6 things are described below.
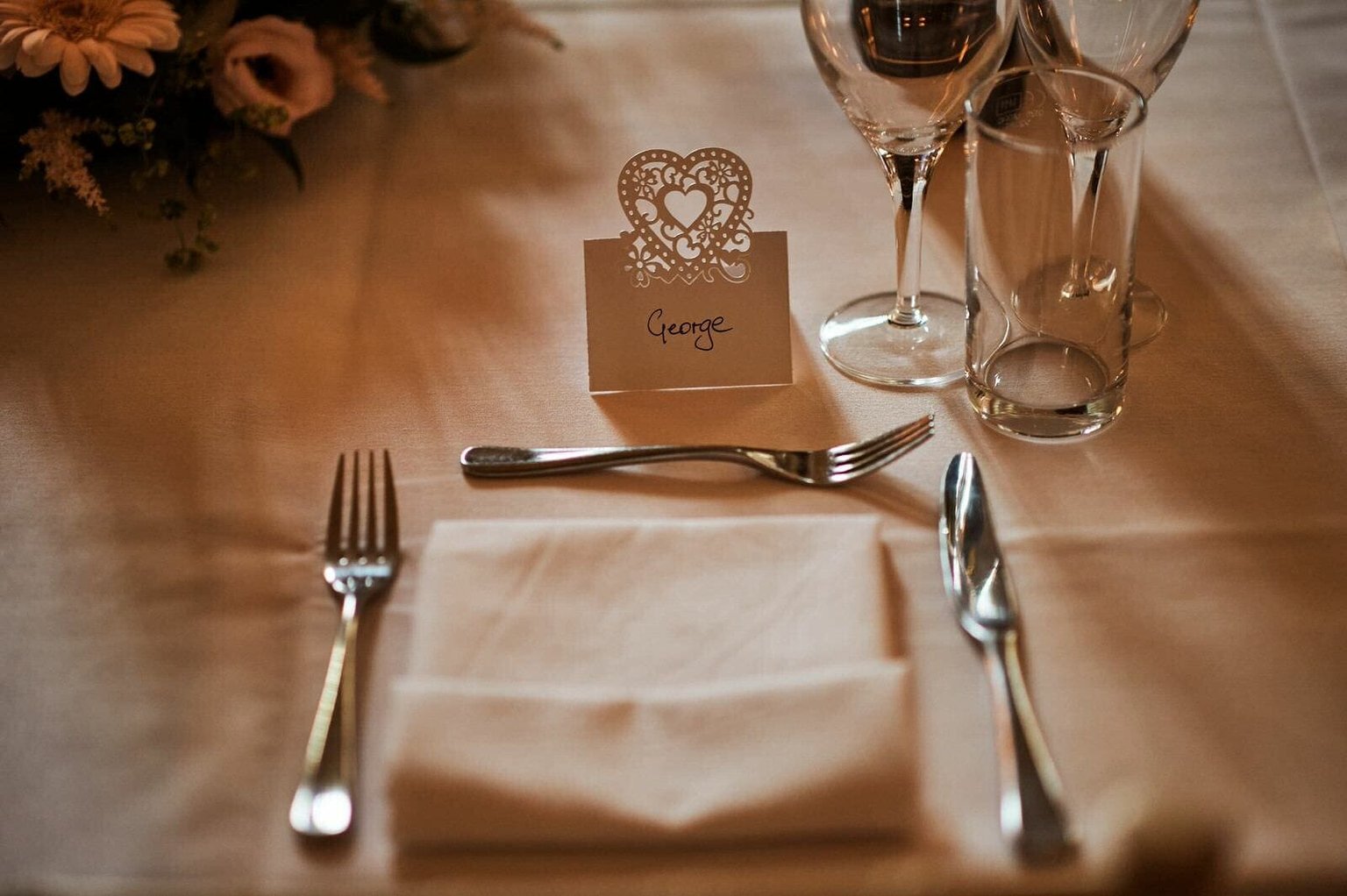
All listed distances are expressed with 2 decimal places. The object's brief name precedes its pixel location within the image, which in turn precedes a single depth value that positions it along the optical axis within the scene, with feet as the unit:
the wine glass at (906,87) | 2.51
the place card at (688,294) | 2.65
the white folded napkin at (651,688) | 1.73
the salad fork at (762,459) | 2.49
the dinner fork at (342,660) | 1.80
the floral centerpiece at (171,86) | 3.10
